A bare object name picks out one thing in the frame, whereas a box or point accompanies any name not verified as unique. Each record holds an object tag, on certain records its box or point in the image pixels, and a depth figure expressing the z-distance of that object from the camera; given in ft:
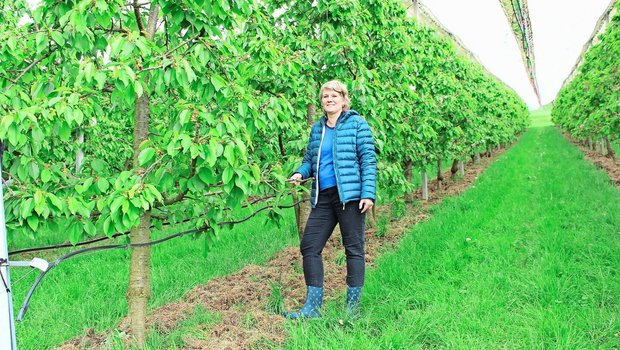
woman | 11.37
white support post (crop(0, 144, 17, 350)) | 7.39
